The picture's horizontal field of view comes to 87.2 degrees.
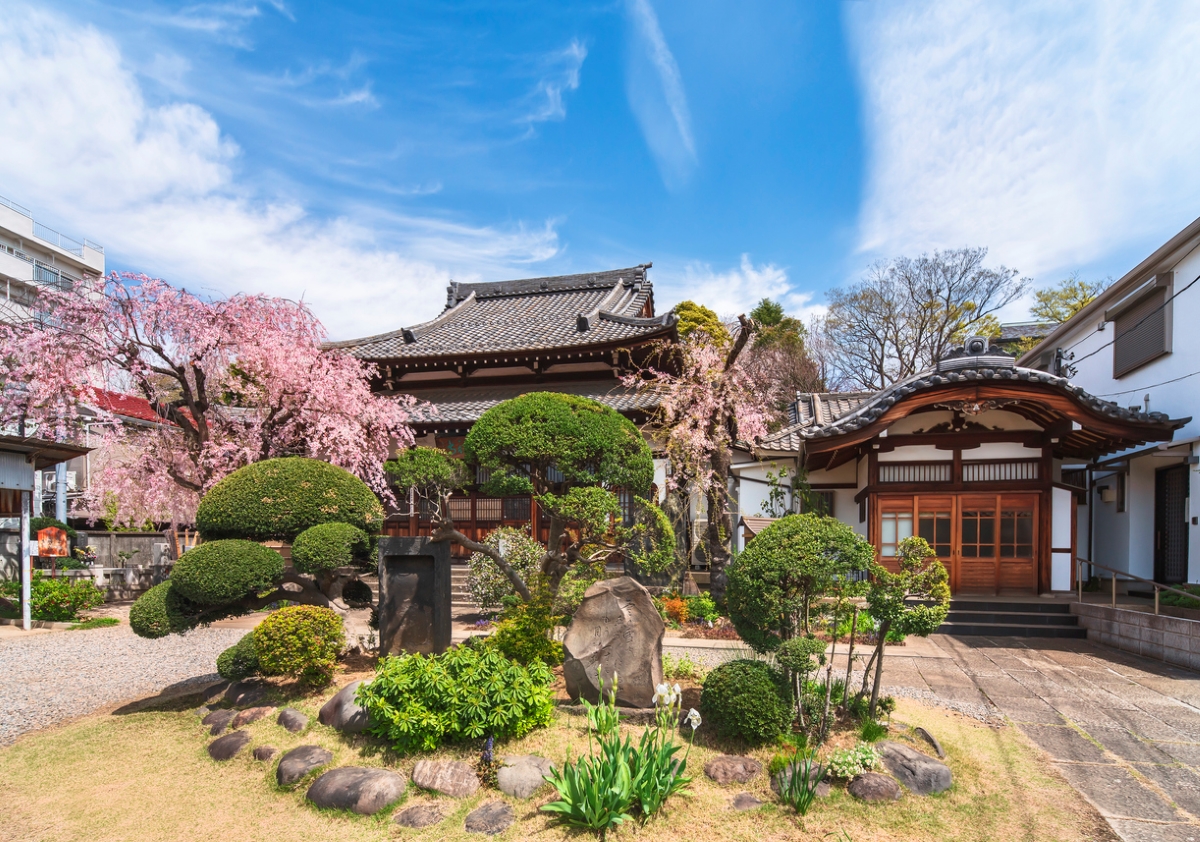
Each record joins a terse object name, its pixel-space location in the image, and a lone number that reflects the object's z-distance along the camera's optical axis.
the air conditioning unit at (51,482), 25.74
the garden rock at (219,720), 6.66
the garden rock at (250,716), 6.59
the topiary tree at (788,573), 5.71
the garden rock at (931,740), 5.50
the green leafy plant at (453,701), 5.48
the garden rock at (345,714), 6.04
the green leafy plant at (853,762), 5.02
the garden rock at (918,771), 4.99
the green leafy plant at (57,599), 13.27
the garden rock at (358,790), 5.02
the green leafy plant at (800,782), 4.68
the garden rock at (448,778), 5.09
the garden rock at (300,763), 5.46
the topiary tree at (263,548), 7.12
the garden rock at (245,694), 7.05
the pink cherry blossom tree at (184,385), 11.37
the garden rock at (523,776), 5.05
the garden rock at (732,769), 5.13
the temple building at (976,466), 11.67
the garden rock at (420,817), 4.77
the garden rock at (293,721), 6.27
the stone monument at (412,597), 7.48
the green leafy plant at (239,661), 7.32
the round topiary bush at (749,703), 5.41
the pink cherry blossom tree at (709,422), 12.35
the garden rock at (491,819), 4.64
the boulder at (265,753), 5.89
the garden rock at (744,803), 4.78
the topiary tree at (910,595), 5.50
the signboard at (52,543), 16.95
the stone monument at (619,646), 6.14
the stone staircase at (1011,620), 11.01
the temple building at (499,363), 15.70
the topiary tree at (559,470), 7.43
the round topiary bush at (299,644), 6.67
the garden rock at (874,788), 4.86
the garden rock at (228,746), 6.10
